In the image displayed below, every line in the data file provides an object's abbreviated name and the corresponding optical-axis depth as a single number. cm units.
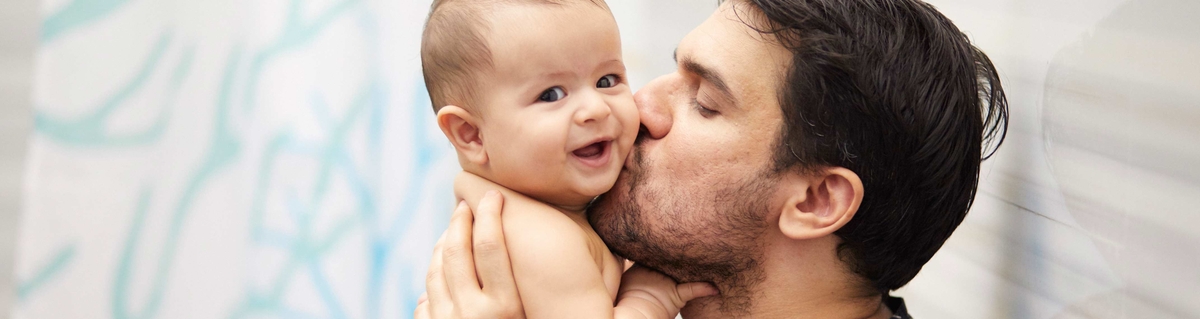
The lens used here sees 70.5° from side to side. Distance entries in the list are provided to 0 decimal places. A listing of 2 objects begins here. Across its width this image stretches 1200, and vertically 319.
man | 106
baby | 100
